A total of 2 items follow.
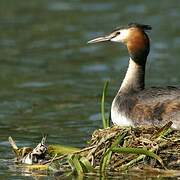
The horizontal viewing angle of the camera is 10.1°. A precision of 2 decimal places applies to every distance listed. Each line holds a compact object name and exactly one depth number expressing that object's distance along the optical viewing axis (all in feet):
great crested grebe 37.50
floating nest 33.37
